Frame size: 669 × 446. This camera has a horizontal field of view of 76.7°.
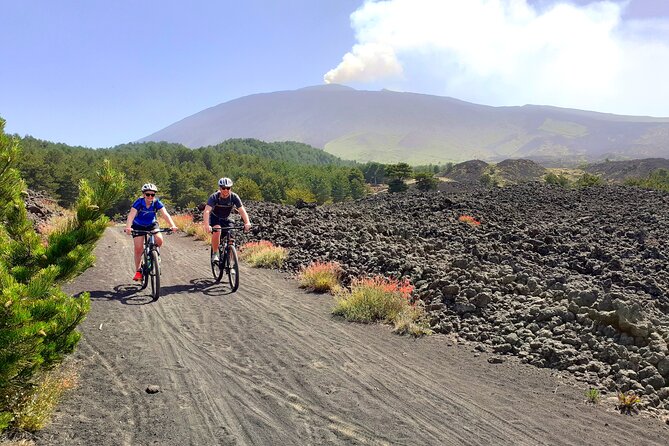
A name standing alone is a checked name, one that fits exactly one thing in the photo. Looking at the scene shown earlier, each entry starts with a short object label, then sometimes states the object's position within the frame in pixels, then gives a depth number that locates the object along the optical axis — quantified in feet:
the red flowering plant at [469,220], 57.26
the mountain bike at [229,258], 29.89
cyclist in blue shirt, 27.09
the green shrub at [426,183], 220.84
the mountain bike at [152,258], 27.17
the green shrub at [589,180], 156.66
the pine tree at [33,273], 10.06
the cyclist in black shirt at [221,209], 29.19
